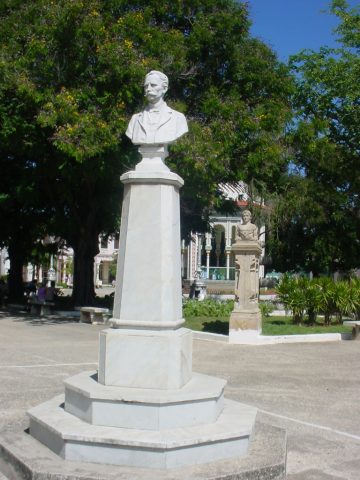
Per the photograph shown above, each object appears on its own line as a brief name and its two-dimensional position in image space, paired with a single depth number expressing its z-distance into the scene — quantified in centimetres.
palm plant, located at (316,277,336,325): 1777
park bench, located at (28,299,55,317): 2366
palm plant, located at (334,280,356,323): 1778
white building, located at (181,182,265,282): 6862
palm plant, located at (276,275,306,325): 1803
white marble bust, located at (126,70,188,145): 604
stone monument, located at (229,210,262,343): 1538
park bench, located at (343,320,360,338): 1653
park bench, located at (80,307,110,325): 2025
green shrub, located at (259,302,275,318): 2288
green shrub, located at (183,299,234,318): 2142
